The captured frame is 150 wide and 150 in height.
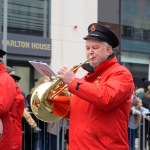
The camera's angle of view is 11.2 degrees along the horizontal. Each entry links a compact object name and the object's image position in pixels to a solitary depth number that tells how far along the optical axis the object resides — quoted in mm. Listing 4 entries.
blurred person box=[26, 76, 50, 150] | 13719
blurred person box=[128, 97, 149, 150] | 15699
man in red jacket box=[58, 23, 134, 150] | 5869
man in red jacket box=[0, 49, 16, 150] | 7254
